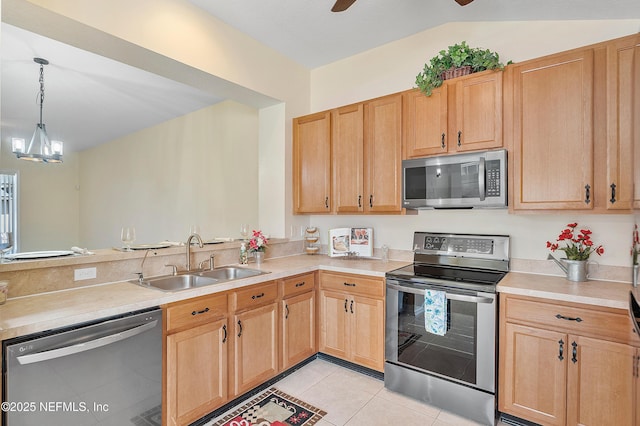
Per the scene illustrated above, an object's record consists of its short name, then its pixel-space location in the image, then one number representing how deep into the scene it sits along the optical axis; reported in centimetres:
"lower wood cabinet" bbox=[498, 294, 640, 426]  170
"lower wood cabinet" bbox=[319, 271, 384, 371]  257
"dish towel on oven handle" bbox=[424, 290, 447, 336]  219
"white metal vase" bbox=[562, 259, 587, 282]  211
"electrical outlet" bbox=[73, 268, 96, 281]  200
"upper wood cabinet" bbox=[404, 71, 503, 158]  227
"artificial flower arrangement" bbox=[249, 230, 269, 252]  293
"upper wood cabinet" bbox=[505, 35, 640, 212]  184
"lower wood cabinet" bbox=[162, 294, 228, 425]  185
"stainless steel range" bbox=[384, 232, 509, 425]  206
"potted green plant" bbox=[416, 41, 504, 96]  229
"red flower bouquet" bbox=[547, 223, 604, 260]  212
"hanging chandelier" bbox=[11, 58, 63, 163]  402
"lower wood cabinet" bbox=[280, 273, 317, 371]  261
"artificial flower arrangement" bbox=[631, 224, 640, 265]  157
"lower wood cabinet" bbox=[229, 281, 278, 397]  223
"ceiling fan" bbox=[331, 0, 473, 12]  182
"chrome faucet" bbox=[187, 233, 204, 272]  251
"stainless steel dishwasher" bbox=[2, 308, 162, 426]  134
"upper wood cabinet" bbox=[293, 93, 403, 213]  275
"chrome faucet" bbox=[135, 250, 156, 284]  221
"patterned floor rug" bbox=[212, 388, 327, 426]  209
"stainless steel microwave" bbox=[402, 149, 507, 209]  222
